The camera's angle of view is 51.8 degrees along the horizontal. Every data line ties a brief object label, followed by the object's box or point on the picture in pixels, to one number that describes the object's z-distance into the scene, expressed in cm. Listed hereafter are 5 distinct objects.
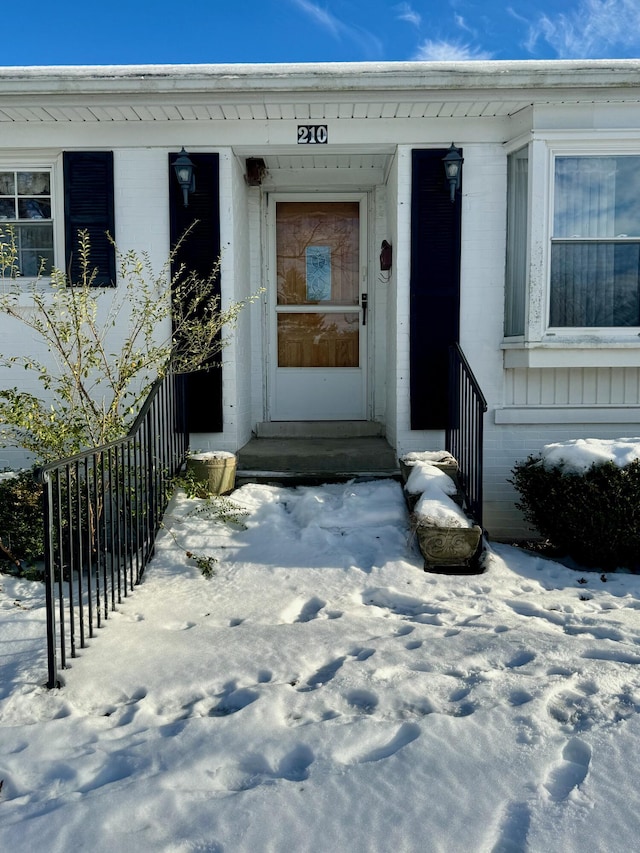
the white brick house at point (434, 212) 528
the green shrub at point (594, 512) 446
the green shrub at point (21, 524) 442
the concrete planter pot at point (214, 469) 503
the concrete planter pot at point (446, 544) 428
